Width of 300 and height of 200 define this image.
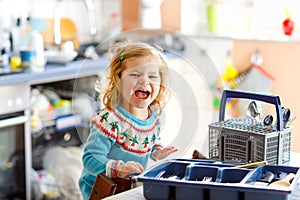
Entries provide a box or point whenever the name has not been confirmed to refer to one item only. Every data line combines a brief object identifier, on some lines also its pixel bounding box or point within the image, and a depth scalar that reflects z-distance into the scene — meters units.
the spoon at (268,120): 1.98
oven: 3.80
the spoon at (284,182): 1.71
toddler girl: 1.98
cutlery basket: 1.91
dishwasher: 4.09
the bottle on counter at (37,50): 3.98
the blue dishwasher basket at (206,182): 1.63
